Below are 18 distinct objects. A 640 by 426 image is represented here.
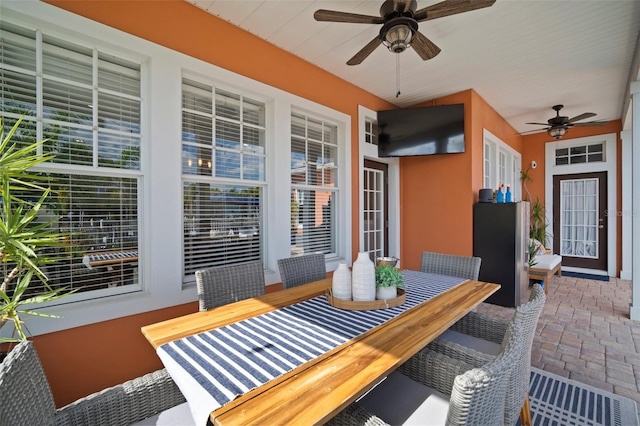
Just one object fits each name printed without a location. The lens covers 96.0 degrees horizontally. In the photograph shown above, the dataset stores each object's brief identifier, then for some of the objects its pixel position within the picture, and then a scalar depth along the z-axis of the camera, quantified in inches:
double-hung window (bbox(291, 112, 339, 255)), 130.3
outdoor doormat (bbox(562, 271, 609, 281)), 217.8
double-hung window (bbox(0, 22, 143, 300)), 71.8
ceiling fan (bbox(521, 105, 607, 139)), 182.2
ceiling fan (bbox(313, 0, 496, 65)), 75.3
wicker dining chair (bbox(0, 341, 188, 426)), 34.6
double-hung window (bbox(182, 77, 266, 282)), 98.7
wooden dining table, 33.4
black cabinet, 149.5
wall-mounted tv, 157.1
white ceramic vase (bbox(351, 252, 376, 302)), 66.7
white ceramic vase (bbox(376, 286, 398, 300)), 68.4
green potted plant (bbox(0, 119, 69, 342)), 48.8
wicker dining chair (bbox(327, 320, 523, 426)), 31.4
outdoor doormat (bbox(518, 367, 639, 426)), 73.0
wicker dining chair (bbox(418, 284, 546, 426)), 49.1
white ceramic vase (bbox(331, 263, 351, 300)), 68.3
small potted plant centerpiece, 68.4
